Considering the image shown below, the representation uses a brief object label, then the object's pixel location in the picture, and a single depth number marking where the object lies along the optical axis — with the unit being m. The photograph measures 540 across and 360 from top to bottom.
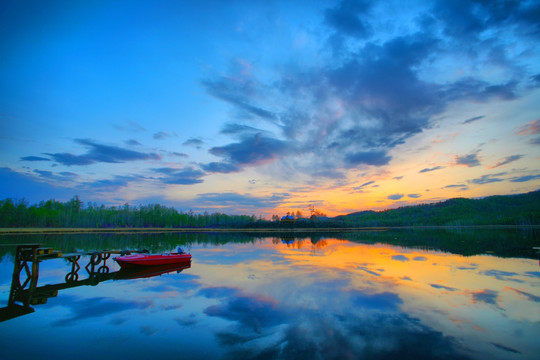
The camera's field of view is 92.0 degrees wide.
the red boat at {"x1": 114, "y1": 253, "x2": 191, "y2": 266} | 21.44
